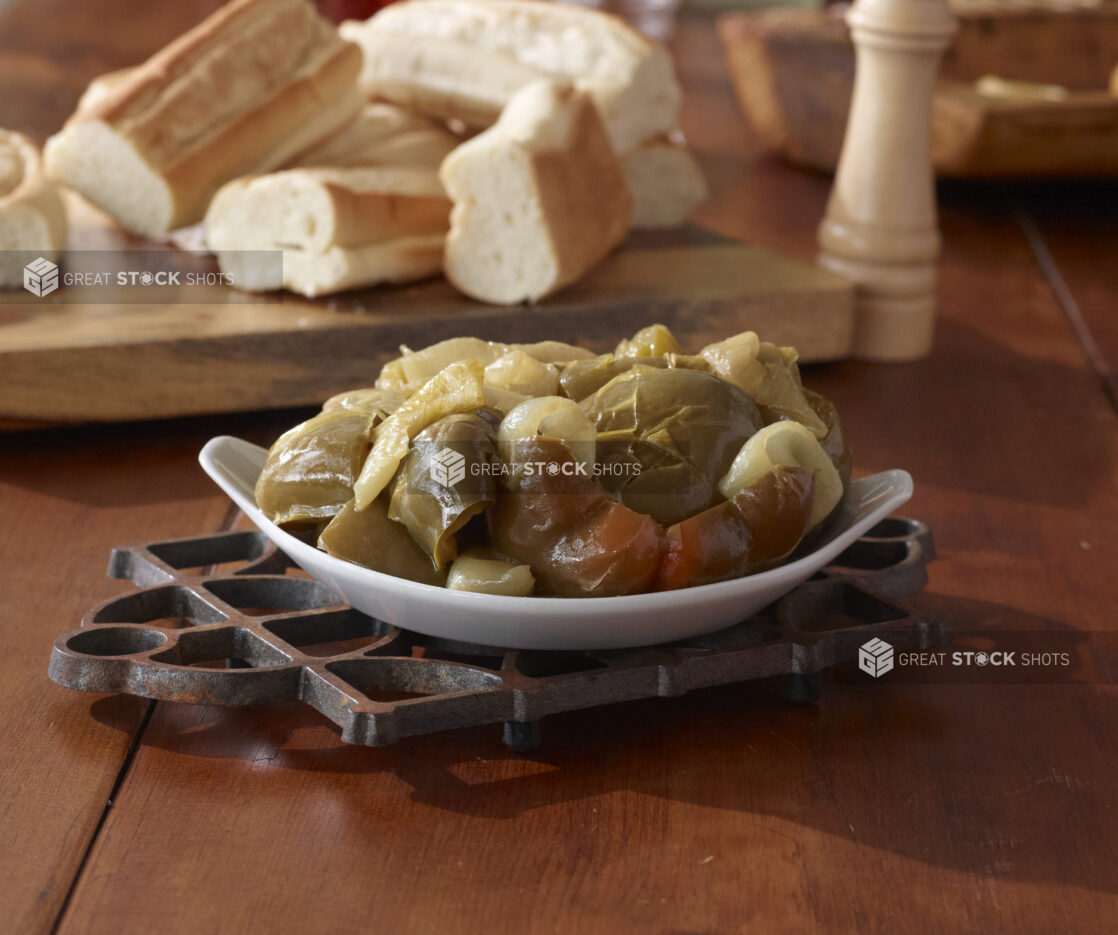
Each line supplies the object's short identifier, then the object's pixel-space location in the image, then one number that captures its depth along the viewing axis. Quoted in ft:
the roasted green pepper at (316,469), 4.30
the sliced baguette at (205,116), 5.50
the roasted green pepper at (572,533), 4.03
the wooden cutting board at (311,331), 5.10
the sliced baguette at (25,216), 5.33
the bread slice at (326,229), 5.29
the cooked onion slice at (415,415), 4.18
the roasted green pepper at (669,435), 4.20
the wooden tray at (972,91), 6.21
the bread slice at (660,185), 5.85
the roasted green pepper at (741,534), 4.12
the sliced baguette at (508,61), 5.82
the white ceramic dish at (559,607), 4.02
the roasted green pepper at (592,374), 4.36
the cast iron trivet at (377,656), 4.10
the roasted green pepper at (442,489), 4.03
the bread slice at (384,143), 5.65
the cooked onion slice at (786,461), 4.27
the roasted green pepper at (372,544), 4.19
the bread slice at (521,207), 5.30
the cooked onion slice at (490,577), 4.04
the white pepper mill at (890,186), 5.37
